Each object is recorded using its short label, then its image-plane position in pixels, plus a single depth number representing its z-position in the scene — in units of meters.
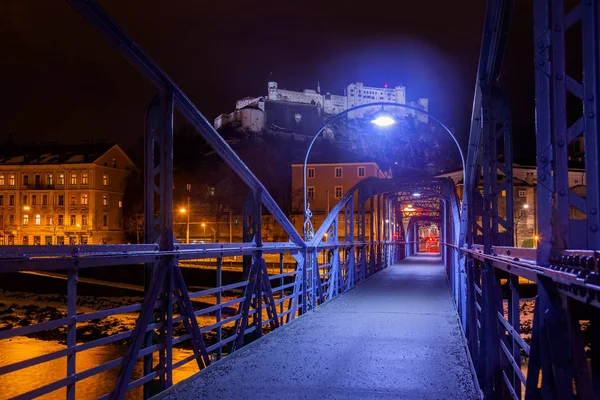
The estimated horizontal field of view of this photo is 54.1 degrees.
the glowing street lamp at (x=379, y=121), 14.98
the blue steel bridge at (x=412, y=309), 2.50
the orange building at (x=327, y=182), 65.56
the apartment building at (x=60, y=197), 65.75
